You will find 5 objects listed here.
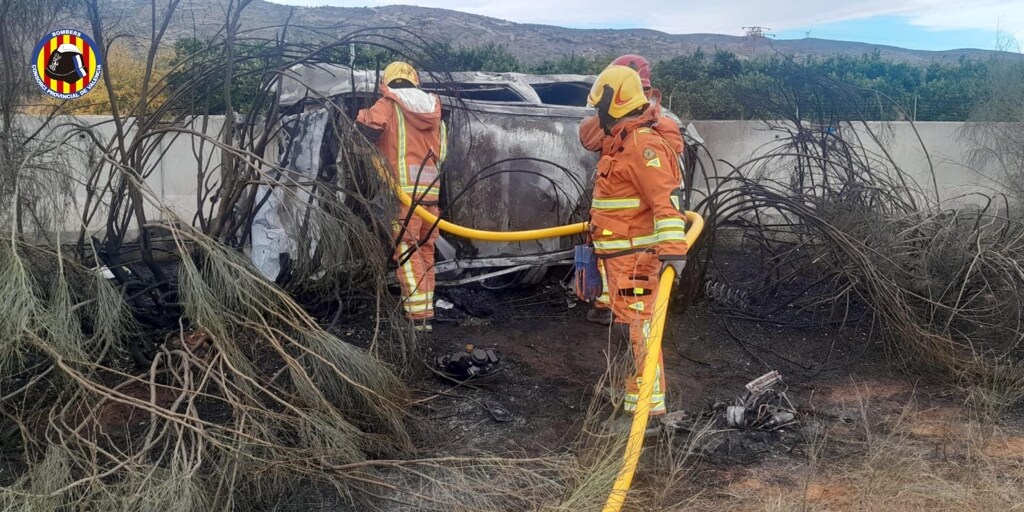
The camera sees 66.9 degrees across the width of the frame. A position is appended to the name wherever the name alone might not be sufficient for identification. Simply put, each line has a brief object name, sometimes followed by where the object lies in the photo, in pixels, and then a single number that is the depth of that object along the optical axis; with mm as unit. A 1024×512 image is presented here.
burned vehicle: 5941
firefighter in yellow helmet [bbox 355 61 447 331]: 5227
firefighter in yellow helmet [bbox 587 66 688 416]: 3855
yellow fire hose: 3141
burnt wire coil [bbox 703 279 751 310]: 6211
